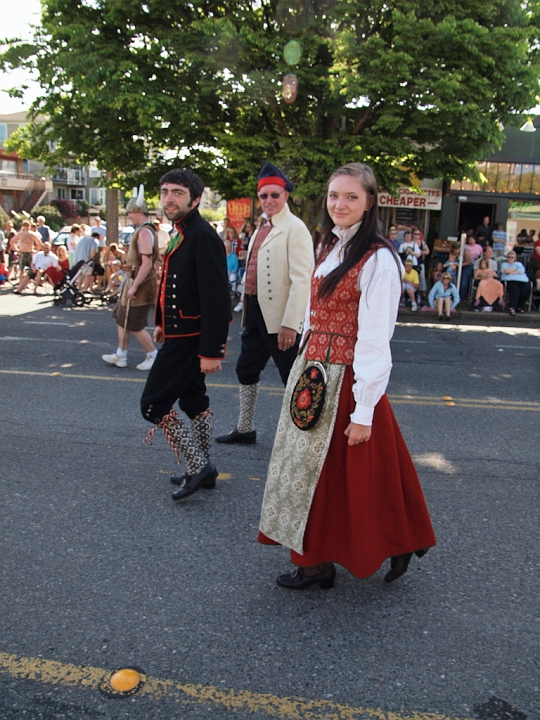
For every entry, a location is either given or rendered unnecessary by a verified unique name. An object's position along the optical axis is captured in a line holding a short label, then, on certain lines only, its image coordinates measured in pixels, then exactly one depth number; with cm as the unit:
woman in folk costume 285
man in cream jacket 466
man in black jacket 388
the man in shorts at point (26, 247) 1812
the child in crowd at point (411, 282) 1565
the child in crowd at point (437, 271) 1603
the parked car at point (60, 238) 2575
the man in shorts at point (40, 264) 1648
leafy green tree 1273
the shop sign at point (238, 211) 2433
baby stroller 1419
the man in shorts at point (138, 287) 698
